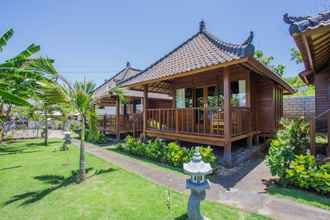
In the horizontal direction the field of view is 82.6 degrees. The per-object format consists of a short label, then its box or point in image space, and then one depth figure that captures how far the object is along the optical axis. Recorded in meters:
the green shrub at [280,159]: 4.72
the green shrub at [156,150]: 7.43
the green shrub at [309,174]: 4.06
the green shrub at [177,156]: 6.50
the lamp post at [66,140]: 10.65
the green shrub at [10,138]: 14.50
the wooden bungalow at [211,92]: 6.54
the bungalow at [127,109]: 14.10
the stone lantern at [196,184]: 3.07
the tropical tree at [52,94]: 5.24
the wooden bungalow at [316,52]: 3.40
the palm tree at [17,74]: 6.30
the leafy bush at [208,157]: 5.78
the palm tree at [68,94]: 5.23
